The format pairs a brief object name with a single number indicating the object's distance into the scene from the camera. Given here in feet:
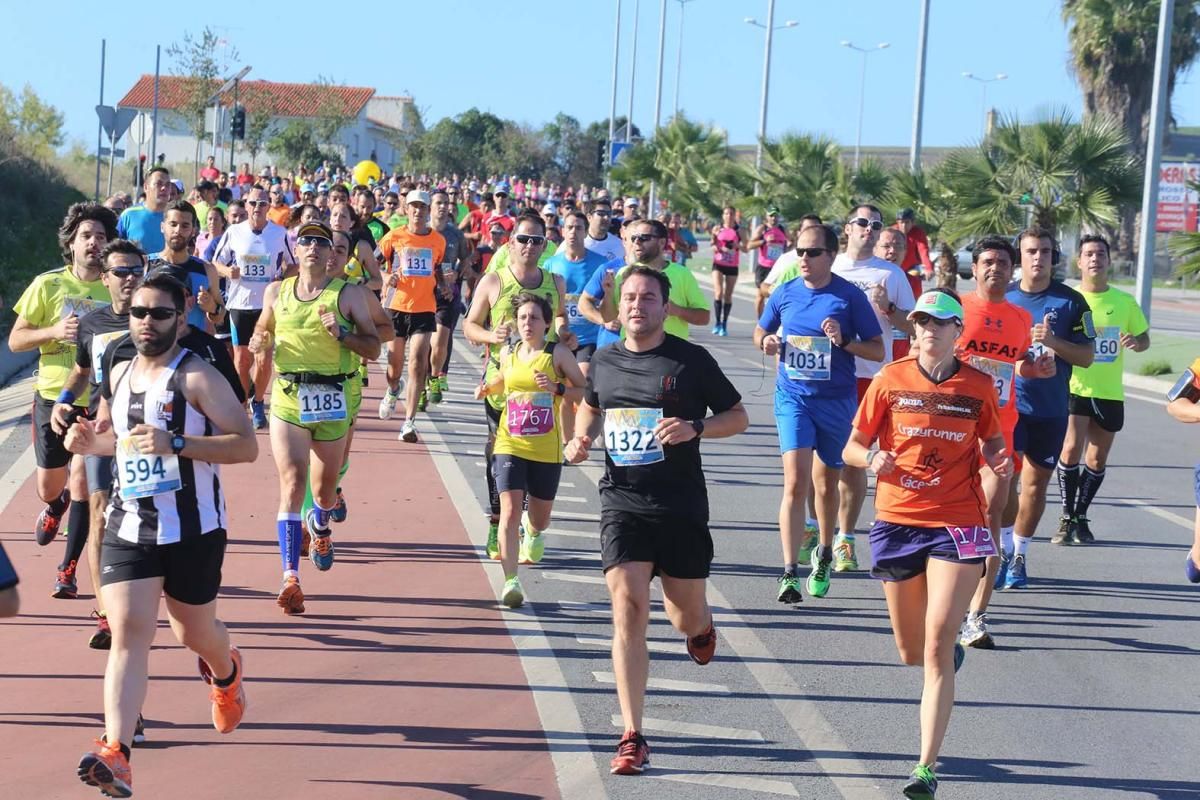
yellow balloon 131.34
